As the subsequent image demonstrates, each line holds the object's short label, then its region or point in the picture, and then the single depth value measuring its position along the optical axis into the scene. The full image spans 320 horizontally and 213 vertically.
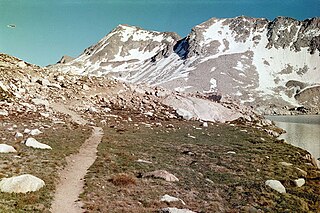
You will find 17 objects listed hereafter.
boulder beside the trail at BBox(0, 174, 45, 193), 17.22
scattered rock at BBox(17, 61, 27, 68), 68.10
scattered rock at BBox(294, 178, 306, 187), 24.42
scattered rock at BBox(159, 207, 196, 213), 16.28
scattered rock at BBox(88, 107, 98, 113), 58.22
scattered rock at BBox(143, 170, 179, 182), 23.02
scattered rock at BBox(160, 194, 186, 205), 18.67
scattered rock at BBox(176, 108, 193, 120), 70.43
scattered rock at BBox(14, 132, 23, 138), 30.56
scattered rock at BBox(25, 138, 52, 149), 27.75
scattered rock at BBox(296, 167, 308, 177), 28.36
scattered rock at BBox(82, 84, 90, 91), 68.18
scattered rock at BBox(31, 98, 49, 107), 52.21
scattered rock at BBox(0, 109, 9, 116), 42.74
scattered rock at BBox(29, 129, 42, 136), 33.22
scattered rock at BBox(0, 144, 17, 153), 24.82
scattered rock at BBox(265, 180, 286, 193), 22.70
